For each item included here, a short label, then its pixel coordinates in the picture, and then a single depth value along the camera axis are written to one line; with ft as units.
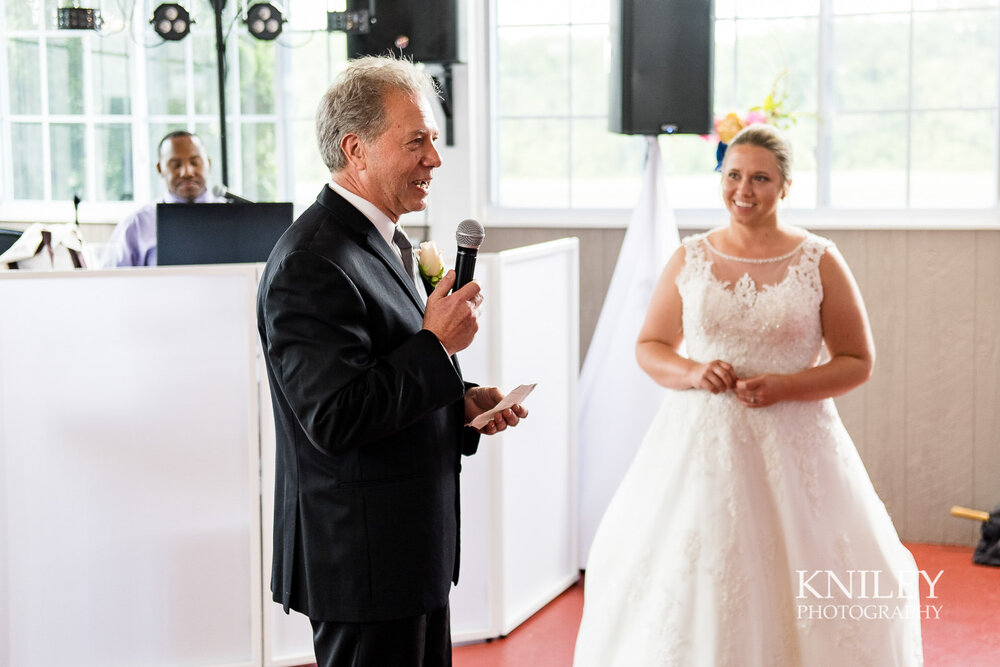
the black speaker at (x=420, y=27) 15.67
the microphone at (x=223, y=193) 13.20
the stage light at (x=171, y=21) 16.58
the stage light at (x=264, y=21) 16.52
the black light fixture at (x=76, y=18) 16.71
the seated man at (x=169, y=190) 15.60
